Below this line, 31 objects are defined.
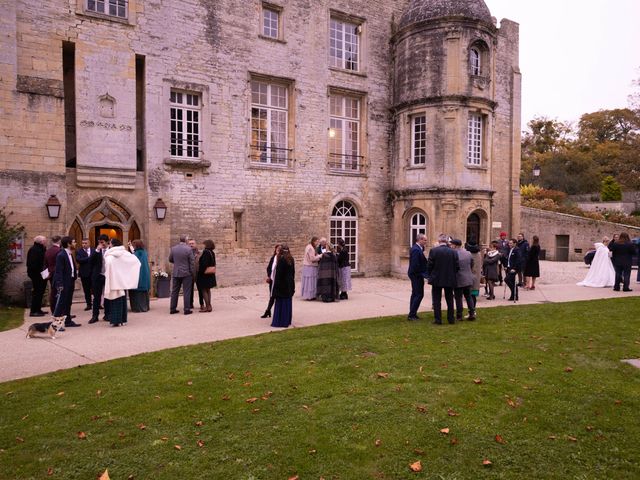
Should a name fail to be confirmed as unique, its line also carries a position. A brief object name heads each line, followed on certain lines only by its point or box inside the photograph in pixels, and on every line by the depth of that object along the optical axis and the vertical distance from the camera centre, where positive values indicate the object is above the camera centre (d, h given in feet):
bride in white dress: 55.06 -5.34
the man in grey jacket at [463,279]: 33.27 -3.74
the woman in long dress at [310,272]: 43.34 -4.38
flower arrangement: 45.89 -4.76
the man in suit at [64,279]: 29.96 -3.42
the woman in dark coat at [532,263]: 50.75 -4.19
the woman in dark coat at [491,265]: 42.98 -3.69
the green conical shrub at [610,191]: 125.29 +7.76
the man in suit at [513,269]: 42.80 -4.07
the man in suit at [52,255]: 34.94 -2.31
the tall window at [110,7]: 45.85 +19.67
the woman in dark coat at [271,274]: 33.63 -3.70
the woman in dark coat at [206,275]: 37.45 -3.96
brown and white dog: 28.37 -6.02
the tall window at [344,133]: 61.87 +11.00
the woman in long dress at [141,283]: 37.52 -4.53
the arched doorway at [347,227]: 61.98 -0.62
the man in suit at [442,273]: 31.99 -3.25
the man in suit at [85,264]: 34.63 -2.95
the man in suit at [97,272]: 34.30 -3.47
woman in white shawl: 32.19 -3.72
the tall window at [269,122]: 55.88 +11.16
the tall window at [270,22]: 55.88 +22.26
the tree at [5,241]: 39.17 -1.50
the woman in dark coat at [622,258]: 49.14 -3.52
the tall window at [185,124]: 50.57 +9.83
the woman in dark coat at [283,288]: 31.55 -4.16
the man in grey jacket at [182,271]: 36.52 -3.55
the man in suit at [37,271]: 35.78 -3.49
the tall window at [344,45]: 61.21 +21.76
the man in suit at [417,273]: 33.30 -3.38
